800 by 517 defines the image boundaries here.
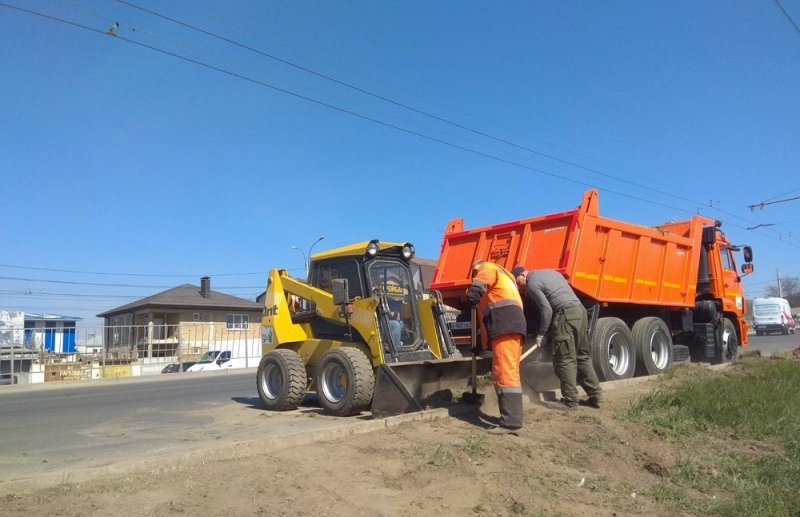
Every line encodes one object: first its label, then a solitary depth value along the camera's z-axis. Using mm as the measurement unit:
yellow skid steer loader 7242
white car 22047
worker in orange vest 5680
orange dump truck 8922
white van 39938
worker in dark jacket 6727
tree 85519
